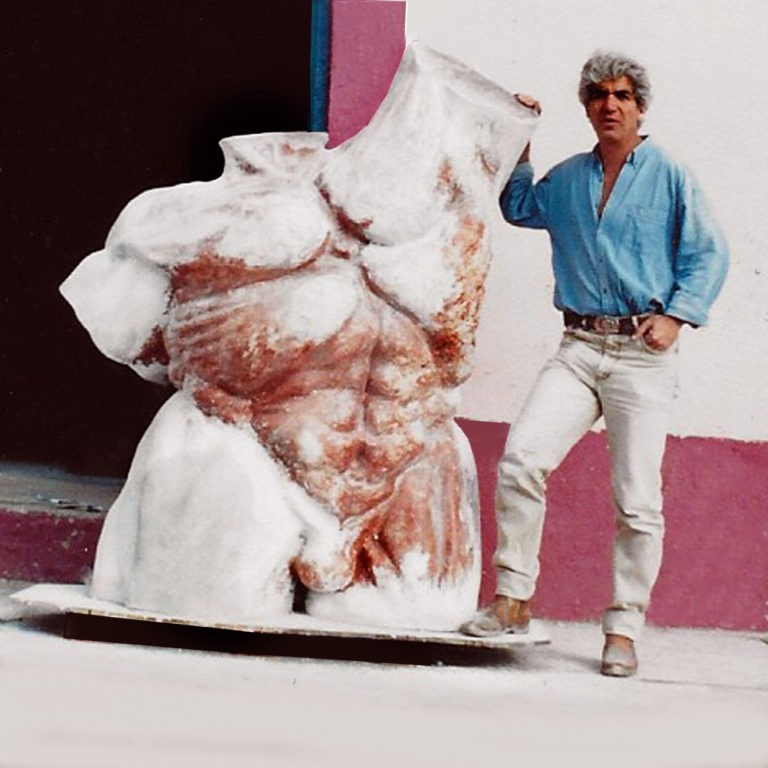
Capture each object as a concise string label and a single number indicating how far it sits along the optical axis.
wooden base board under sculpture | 7.59
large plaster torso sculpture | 7.65
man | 7.70
